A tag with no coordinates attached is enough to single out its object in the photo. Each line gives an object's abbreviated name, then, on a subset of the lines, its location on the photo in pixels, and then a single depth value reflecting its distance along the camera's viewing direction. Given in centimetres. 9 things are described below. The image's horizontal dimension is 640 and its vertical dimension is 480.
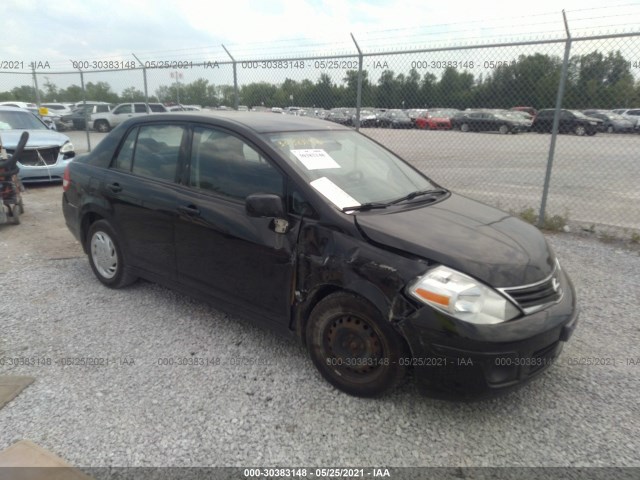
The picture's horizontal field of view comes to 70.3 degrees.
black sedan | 241
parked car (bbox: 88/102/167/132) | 2389
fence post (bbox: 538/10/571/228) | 556
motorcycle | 606
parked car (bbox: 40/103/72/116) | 3073
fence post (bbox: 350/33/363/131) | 690
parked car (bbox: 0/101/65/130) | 1268
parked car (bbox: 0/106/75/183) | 865
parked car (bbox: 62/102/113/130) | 2517
